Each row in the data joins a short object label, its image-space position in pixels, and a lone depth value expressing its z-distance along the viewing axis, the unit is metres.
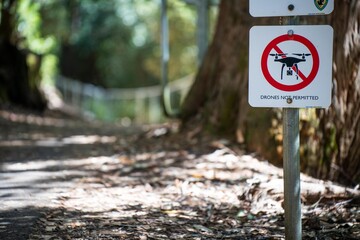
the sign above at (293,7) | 3.47
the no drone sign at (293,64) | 3.54
